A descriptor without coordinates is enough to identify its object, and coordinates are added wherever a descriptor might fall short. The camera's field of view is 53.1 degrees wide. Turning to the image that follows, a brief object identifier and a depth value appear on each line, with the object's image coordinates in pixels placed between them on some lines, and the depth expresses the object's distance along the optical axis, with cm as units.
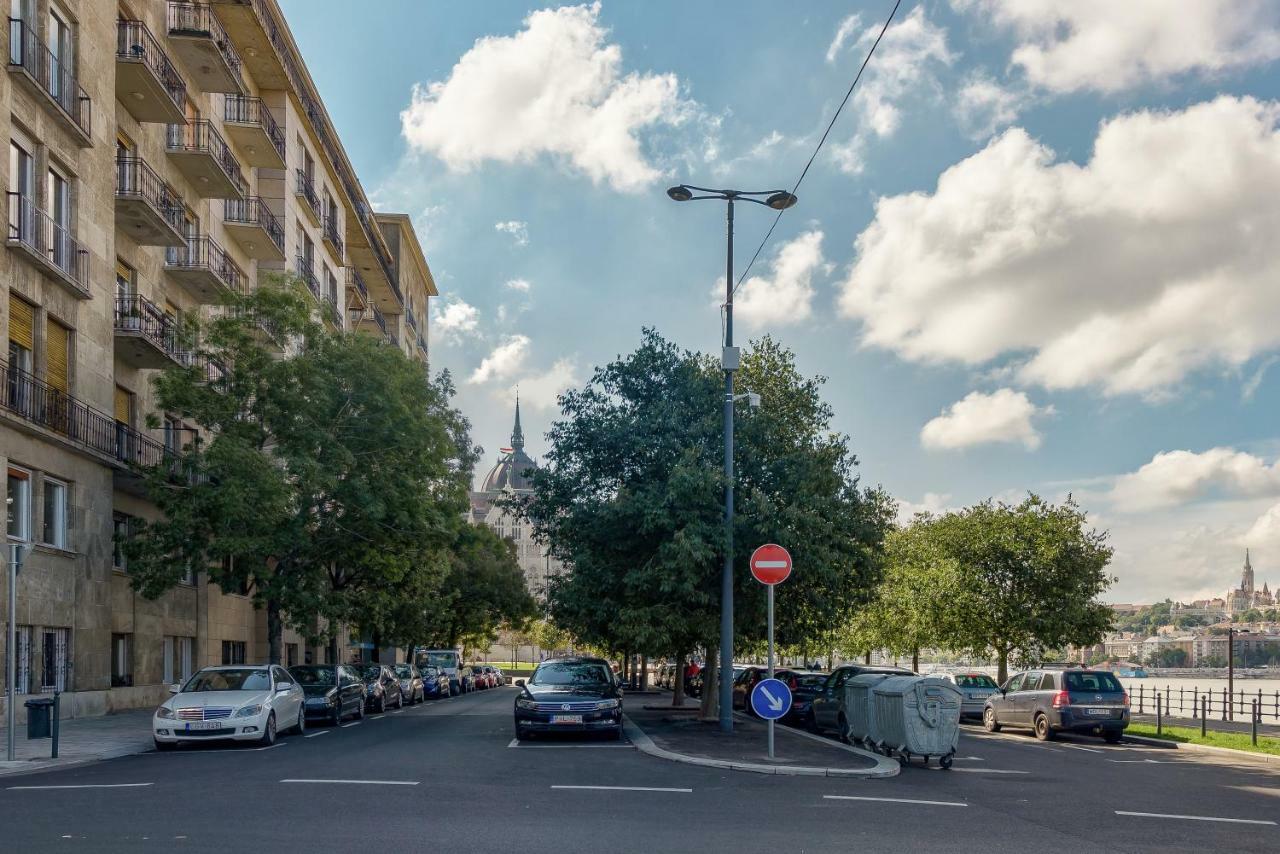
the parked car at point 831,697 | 2633
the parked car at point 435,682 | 4981
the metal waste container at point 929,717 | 1747
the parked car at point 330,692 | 2742
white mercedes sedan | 1959
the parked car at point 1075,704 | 2497
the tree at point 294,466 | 2911
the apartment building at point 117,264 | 2597
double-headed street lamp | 2212
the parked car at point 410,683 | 4197
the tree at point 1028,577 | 4044
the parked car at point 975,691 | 3247
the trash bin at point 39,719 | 1938
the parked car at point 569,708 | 2081
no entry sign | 1786
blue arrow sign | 1652
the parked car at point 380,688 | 3388
